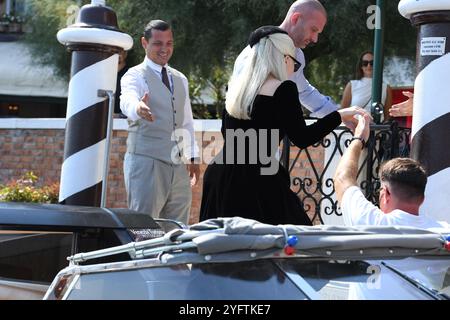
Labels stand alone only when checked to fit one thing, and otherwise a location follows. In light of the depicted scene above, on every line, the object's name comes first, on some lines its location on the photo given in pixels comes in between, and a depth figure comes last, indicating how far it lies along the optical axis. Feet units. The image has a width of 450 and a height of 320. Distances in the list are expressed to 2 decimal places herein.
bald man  33.65
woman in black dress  28.99
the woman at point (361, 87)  58.90
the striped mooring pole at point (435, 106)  36.24
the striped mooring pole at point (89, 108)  46.57
